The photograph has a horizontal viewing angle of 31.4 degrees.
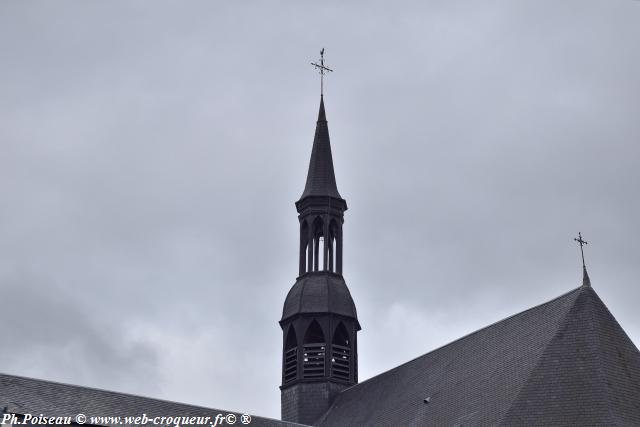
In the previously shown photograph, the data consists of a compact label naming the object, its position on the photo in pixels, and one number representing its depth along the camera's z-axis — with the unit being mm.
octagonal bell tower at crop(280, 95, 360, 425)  50406
